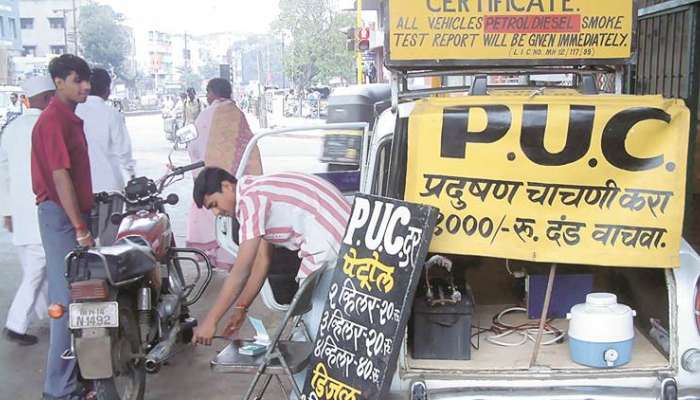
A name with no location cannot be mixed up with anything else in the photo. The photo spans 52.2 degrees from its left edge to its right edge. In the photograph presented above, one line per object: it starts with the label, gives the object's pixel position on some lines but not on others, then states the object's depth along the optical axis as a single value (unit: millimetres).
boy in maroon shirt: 3934
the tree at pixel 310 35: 37000
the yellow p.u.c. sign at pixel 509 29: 3447
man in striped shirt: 3410
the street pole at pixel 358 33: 19766
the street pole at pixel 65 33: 55816
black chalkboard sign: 2791
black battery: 3127
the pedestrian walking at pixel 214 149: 6742
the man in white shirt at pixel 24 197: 4781
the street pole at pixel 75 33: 48031
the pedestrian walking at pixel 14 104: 25941
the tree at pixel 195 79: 77294
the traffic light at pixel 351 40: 21234
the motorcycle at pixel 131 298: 3627
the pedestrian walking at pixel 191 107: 18630
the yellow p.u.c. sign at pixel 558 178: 2840
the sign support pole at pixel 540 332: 2988
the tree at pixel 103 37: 53125
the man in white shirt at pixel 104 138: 5715
